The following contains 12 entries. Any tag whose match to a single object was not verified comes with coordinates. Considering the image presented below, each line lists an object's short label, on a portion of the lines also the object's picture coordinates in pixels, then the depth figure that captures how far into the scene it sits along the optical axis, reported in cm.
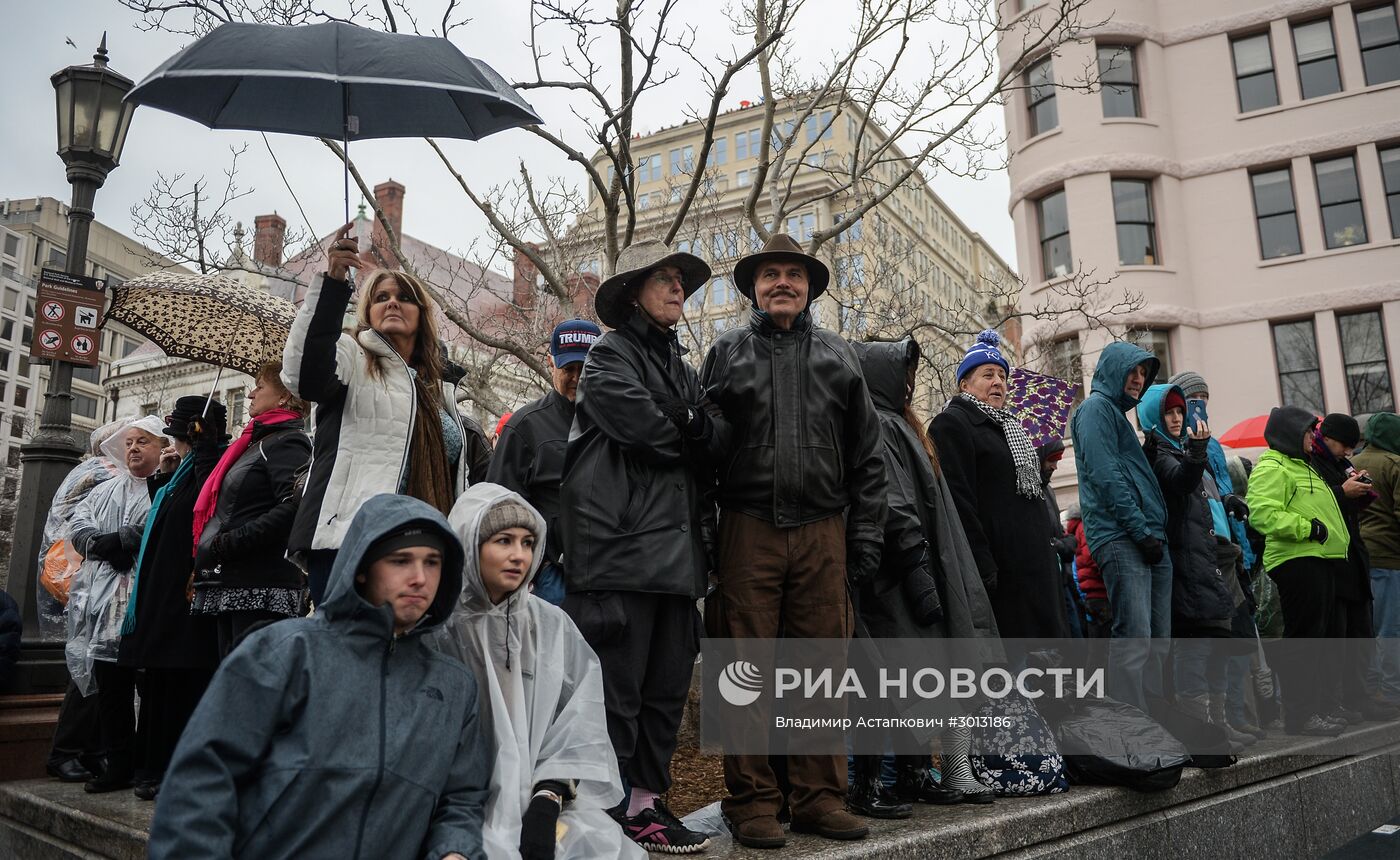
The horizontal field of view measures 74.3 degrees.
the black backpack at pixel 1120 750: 441
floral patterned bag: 434
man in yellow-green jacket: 680
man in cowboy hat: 357
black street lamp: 629
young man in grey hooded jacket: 229
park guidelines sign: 636
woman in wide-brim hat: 343
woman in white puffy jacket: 352
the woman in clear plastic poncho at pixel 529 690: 279
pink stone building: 1967
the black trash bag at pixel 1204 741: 497
